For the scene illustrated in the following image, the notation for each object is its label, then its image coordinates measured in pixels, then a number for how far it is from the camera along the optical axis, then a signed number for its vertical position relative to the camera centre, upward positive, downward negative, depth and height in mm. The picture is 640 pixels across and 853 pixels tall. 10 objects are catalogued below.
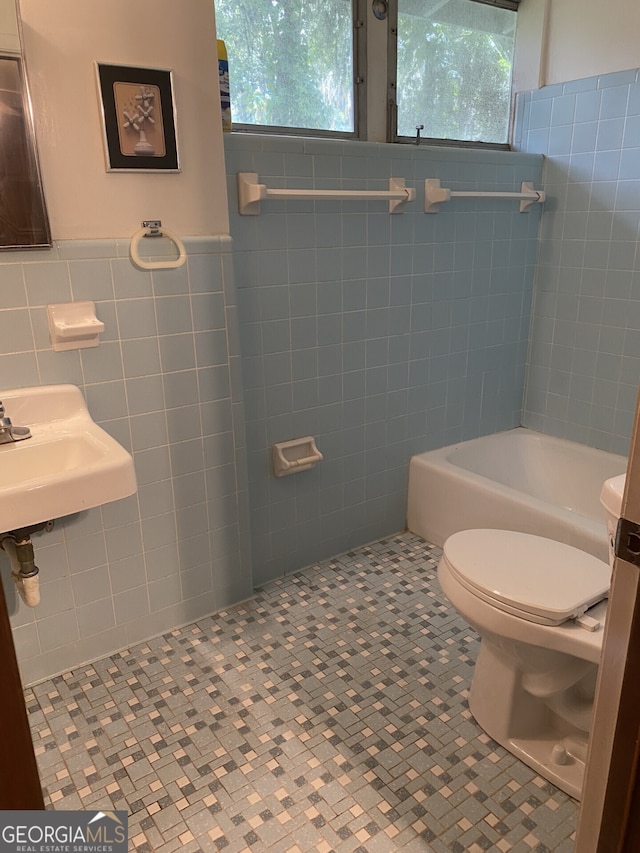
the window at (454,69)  2439 +532
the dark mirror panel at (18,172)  1470 +99
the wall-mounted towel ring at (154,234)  1719 -76
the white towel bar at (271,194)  1909 +51
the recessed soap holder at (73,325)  1631 -269
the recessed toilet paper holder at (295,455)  2229 -831
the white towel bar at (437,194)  2309 +52
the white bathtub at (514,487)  2199 -1052
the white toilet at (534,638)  1443 -930
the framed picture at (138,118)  1600 +235
